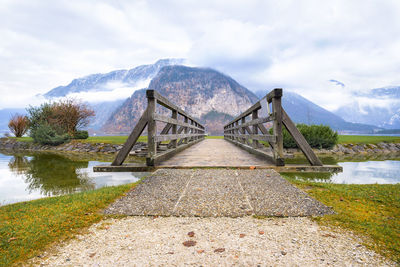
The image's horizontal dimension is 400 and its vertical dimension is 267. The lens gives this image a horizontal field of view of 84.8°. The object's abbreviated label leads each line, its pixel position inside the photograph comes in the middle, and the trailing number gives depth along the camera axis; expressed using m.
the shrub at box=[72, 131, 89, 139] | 21.73
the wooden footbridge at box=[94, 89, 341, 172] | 4.35
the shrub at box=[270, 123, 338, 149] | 12.80
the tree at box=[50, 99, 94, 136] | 22.01
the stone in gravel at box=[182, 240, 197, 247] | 1.86
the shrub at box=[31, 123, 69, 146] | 18.87
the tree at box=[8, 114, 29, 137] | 26.31
